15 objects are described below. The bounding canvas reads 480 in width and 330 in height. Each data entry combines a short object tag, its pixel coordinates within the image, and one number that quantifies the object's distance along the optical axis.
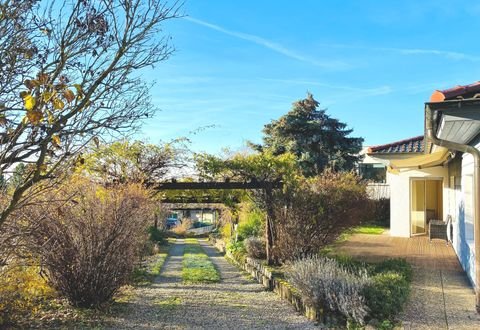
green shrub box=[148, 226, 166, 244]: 24.61
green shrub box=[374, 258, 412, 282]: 10.41
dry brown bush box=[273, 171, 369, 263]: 13.00
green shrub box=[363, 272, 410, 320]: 7.42
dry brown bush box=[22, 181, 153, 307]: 8.48
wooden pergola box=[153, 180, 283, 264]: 13.60
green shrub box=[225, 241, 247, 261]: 16.72
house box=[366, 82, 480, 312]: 7.38
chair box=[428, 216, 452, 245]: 17.42
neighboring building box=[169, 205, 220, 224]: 36.41
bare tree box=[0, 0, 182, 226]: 4.55
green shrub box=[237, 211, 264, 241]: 18.42
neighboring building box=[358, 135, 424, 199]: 20.70
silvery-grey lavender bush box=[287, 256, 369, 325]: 7.38
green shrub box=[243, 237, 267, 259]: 15.29
